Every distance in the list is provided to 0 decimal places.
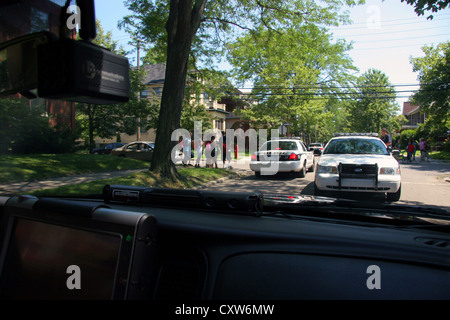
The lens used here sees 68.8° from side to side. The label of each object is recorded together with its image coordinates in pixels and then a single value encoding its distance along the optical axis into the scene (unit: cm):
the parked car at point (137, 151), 2312
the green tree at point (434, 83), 2658
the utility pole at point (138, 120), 2732
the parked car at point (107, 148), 2956
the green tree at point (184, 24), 1047
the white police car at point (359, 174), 772
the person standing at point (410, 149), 2469
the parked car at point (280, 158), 1362
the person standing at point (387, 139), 1727
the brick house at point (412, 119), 6784
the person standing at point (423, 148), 2597
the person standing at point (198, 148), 1826
